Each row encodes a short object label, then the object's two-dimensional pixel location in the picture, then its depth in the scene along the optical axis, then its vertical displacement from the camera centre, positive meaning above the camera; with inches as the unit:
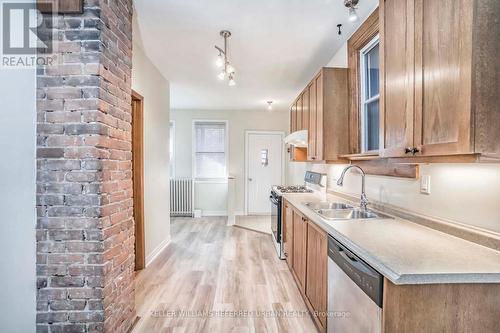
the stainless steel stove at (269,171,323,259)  139.9 -22.1
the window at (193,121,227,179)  246.5 +15.0
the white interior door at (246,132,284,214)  249.9 -3.6
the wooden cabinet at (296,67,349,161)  106.3 +21.4
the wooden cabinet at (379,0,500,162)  39.4 +15.9
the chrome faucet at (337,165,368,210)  86.4 -11.8
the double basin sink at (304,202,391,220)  82.6 -16.8
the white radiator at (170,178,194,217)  238.8 -30.2
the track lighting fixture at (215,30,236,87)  99.0 +49.6
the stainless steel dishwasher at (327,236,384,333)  44.8 -26.4
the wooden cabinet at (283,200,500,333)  41.6 -23.8
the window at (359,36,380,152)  90.9 +26.0
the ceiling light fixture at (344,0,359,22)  74.7 +50.7
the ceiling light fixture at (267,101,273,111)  214.5 +52.5
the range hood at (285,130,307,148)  135.0 +15.2
